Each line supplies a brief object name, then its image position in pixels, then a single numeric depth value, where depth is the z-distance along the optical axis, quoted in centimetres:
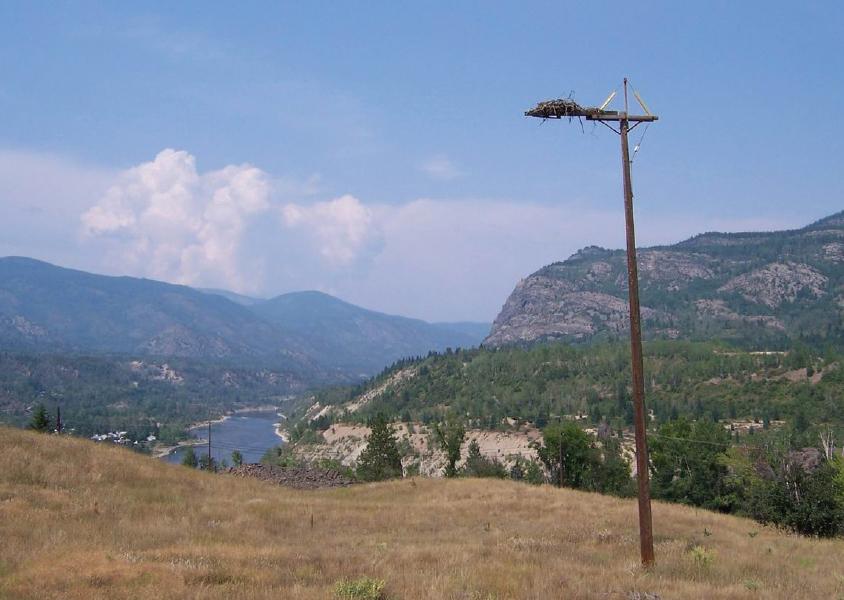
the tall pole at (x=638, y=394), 1744
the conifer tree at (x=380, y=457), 8950
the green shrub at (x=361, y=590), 1335
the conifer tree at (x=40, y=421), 7912
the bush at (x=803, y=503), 3766
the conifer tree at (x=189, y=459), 10587
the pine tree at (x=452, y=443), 9600
